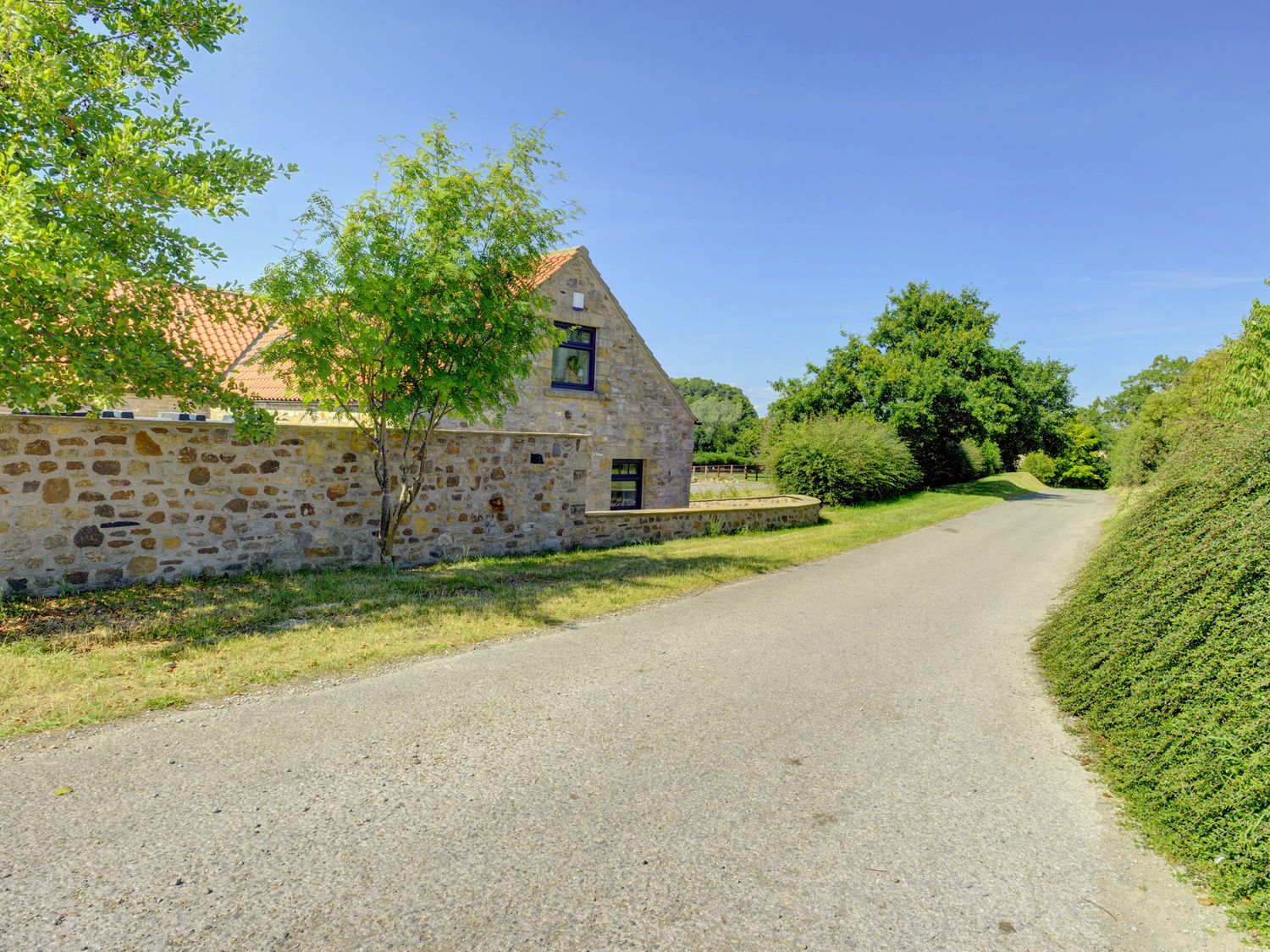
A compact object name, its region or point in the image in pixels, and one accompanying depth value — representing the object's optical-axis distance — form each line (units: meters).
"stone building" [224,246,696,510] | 16.23
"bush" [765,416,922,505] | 22.44
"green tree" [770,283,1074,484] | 29.70
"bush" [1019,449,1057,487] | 49.74
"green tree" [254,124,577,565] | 8.62
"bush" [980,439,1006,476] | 44.25
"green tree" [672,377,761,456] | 58.39
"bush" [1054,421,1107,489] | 50.75
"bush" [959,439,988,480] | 38.69
